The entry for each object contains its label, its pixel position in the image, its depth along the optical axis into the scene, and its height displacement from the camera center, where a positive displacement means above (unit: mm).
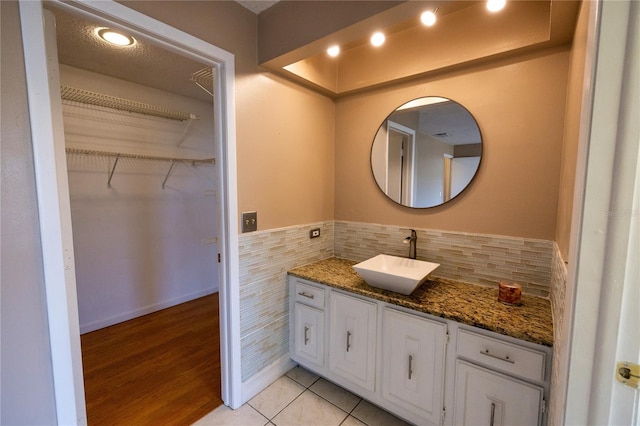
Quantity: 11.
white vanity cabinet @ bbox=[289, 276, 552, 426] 1205 -924
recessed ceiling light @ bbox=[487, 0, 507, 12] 1300 +918
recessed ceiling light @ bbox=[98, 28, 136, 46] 1734 +1010
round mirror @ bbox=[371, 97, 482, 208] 1782 +275
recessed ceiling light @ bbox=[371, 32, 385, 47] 1586 +897
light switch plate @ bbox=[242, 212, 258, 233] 1718 -209
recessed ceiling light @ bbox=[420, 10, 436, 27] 1261 +874
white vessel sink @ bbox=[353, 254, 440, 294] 1502 -517
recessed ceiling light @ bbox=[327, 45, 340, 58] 1547 +859
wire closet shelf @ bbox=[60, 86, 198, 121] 2174 +762
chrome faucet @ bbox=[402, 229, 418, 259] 1954 -371
